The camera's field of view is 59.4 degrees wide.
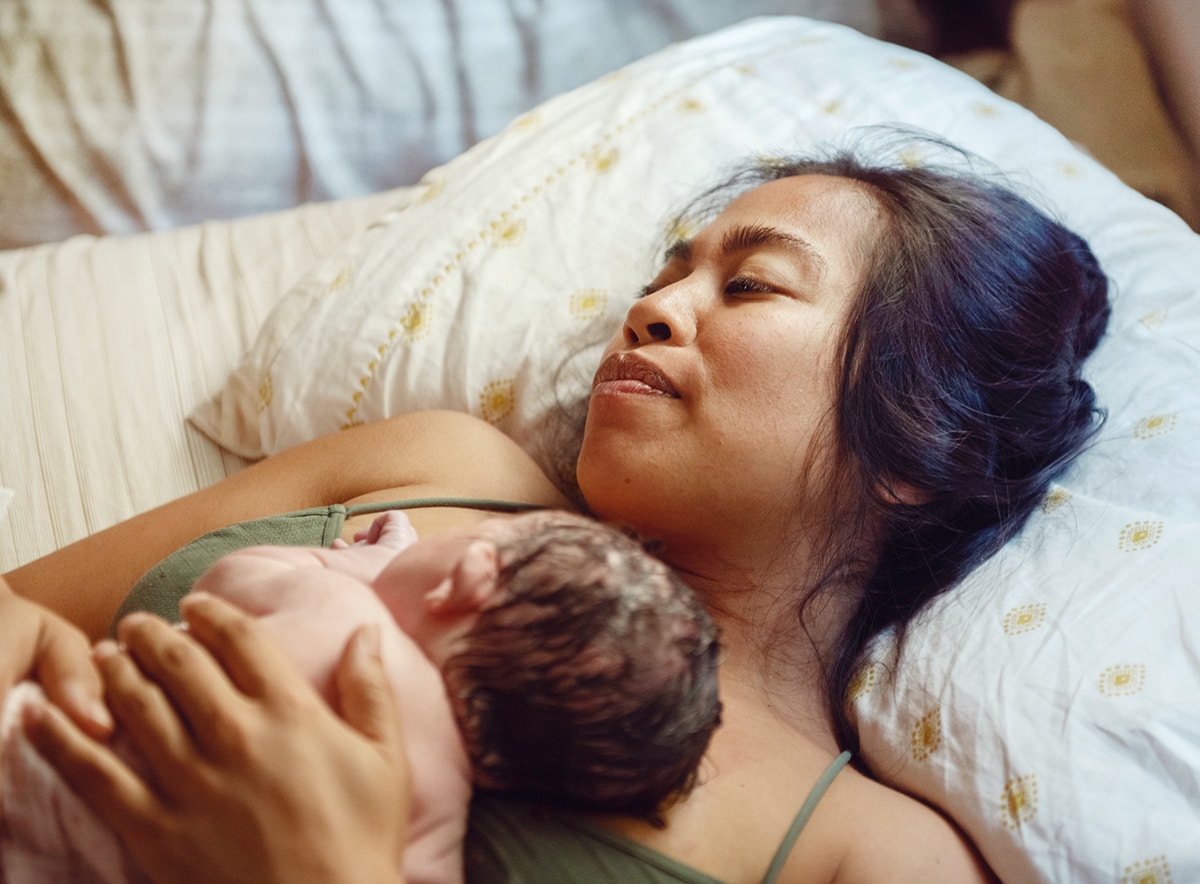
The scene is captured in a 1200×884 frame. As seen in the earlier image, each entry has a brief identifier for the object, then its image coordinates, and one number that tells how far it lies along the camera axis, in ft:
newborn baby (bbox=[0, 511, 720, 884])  2.17
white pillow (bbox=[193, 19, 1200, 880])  2.95
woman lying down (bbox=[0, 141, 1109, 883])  2.77
